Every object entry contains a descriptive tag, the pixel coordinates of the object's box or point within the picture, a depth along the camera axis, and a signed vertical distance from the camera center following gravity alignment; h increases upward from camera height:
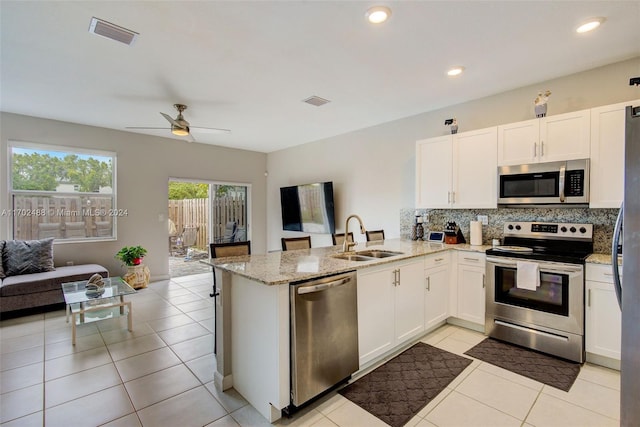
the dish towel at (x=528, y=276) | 2.72 -0.63
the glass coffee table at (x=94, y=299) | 3.11 -0.96
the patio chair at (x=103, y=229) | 5.04 -0.32
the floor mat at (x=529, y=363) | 2.35 -1.36
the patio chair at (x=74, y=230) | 4.77 -0.32
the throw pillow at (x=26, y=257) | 3.94 -0.63
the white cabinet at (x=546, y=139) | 2.72 +0.69
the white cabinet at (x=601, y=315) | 2.42 -0.89
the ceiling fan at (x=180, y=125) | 3.68 +1.08
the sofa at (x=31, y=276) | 3.62 -0.87
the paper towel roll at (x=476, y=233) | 3.54 -0.29
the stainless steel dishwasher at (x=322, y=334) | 1.87 -0.86
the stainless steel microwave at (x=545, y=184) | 2.73 +0.25
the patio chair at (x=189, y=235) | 7.98 -0.70
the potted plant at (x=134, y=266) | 4.88 -0.94
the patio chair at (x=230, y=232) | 6.90 -0.52
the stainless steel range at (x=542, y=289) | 2.57 -0.76
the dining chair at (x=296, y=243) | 3.46 -0.41
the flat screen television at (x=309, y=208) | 5.50 +0.03
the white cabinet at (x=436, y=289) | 3.06 -0.87
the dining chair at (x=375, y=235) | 4.15 -0.37
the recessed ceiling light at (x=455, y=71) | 2.92 +1.40
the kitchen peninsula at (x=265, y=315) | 1.84 -0.73
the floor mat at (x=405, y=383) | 1.99 -1.36
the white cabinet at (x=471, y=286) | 3.16 -0.85
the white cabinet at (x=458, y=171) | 3.32 +0.47
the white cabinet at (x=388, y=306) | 2.36 -0.86
